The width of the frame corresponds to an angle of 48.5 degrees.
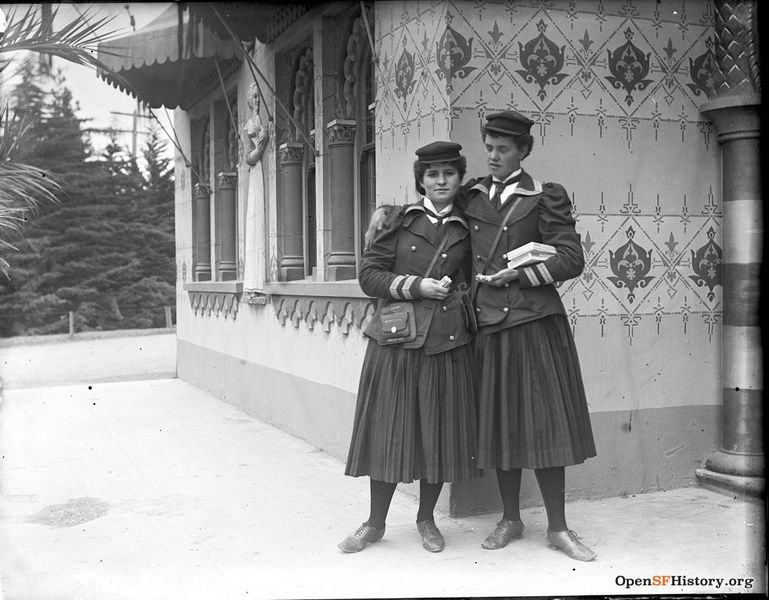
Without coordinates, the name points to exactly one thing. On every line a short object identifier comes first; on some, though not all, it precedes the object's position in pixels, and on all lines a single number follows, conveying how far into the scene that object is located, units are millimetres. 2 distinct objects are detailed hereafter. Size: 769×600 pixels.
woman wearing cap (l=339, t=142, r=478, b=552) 4355
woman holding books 4273
